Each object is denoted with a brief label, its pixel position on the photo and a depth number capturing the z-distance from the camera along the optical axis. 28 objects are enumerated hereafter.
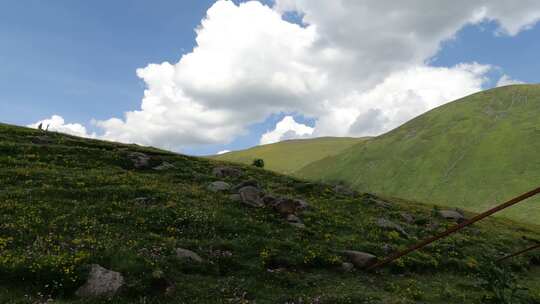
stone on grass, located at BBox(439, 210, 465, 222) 48.88
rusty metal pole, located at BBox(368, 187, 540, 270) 9.97
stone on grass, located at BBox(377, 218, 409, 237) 33.92
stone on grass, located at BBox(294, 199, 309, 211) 34.68
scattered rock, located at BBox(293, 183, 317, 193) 48.06
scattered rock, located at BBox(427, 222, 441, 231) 39.47
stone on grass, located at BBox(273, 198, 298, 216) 31.62
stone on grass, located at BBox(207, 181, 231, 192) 37.03
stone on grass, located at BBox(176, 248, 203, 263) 20.62
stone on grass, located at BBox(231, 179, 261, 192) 36.44
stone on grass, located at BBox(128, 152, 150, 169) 45.00
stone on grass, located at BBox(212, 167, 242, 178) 47.49
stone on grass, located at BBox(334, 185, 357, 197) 51.43
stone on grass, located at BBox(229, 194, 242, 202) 32.86
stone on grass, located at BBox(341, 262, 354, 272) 23.45
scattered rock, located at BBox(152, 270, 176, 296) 17.49
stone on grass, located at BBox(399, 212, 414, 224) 41.16
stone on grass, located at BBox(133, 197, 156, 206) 28.33
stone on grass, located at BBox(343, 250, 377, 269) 24.33
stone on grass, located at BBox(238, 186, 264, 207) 32.16
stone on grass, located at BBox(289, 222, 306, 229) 29.40
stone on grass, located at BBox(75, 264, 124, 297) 16.14
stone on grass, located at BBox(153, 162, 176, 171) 45.08
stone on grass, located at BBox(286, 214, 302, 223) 30.30
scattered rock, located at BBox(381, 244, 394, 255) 27.64
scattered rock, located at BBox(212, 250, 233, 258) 21.86
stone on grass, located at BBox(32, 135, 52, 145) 51.23
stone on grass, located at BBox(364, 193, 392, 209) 46.16
